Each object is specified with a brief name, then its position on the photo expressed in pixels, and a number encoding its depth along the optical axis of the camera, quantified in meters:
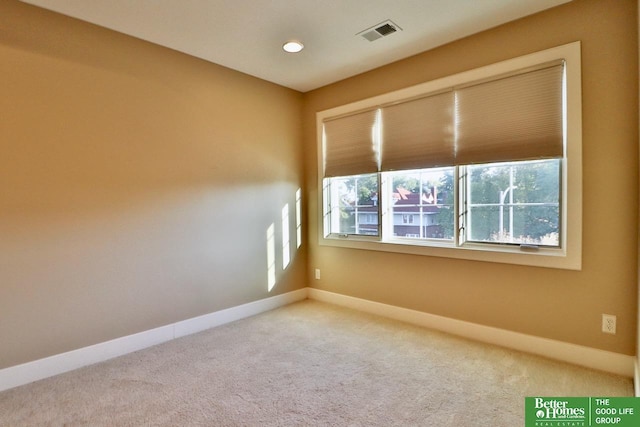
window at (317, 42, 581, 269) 2.42
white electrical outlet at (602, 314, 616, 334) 2.27
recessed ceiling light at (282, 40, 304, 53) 2.86
